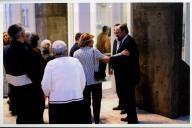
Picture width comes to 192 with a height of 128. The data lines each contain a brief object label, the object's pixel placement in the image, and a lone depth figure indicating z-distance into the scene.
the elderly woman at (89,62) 4.32
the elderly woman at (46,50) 4.04
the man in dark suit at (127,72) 4.37
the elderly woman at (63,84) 3.76
